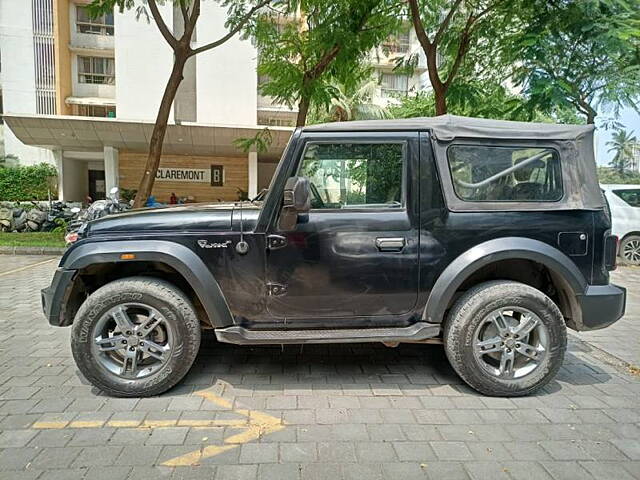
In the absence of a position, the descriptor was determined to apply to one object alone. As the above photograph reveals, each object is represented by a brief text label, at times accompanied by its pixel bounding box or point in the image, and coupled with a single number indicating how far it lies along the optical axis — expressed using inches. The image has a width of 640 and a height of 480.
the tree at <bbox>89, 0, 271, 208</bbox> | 355.9
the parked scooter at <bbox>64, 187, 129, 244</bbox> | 181.5
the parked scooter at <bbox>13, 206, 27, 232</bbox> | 542.9
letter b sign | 957.8
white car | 375.2
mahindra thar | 125.7
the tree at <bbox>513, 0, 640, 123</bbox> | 245.3
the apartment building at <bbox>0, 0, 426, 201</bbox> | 881.5
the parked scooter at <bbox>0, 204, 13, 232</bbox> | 539.5
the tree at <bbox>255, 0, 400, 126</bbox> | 317.7
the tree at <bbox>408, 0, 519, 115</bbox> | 318.7
